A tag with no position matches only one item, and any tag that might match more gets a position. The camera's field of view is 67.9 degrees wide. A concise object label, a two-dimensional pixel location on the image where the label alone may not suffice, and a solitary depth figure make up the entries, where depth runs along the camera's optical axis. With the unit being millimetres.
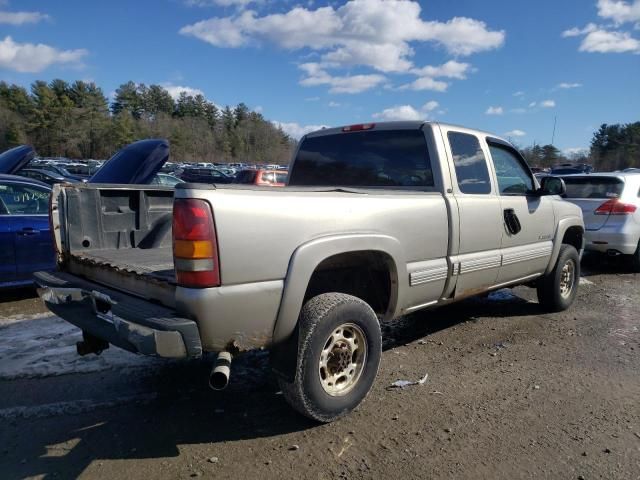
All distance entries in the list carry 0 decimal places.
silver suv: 7680
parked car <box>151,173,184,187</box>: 16688
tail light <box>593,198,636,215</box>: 7656
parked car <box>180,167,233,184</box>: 29812
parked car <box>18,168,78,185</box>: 16875
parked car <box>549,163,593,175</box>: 29834
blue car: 5605
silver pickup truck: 2447
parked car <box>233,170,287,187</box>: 15828
